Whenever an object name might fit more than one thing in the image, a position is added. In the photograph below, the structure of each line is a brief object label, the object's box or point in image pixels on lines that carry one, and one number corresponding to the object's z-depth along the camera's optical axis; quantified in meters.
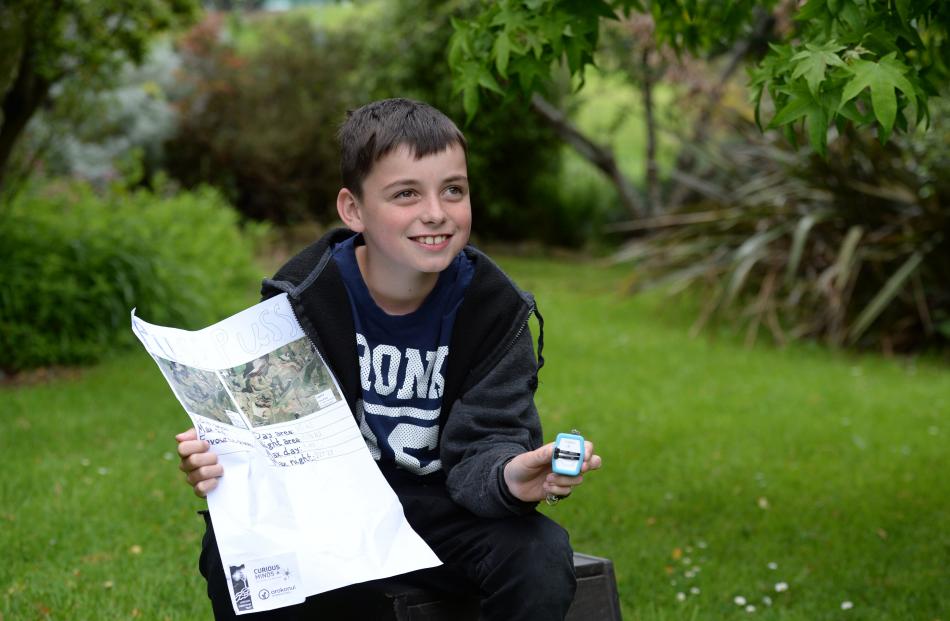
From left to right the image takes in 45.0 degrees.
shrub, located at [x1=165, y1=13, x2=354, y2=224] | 12.95
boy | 2.32
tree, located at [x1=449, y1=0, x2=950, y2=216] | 2.43
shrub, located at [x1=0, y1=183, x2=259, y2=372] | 6.59
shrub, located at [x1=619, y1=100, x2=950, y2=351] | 7.09
